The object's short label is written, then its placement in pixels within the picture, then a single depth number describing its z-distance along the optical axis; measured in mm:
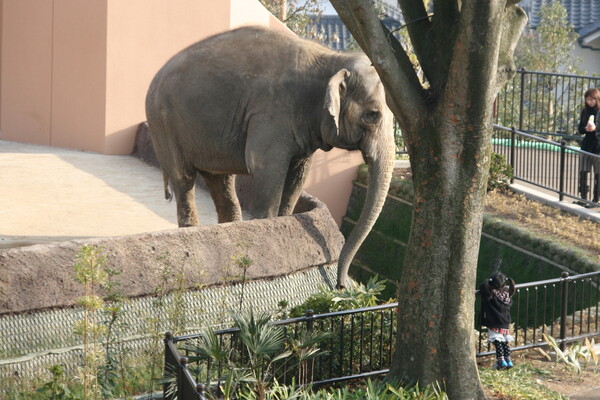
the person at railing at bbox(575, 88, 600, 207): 26393
